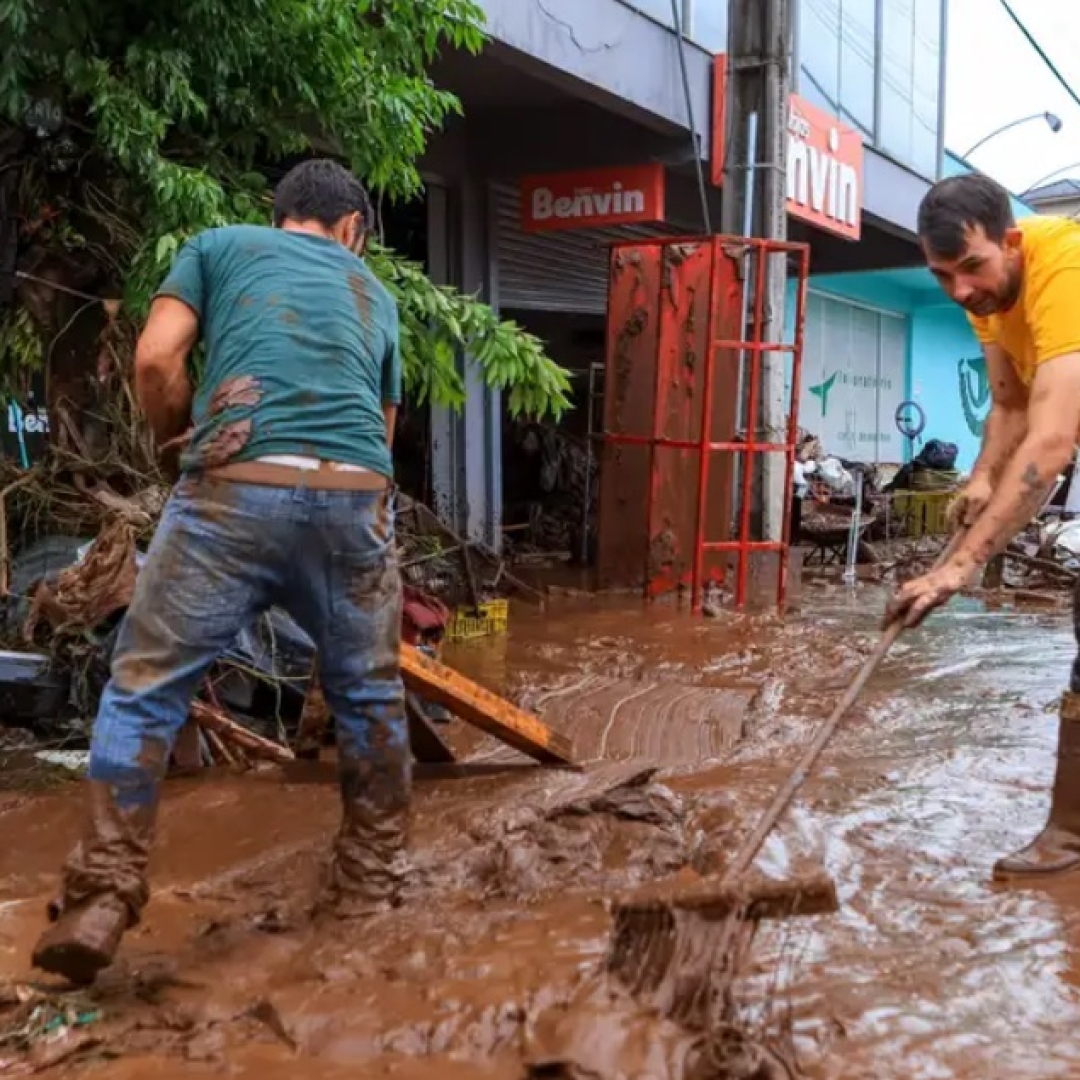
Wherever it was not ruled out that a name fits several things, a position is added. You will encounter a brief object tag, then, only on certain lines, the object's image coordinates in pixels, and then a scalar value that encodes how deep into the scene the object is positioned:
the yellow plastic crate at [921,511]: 14.12
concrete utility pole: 9.65
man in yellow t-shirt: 2.93
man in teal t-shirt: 2.54
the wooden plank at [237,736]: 4.21
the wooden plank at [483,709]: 3.68
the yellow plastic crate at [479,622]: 6.93
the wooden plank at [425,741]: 4.00
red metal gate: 8.17
